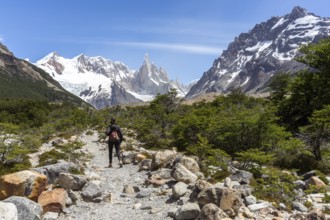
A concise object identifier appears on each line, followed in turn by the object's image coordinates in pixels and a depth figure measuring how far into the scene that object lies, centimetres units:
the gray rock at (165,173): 1400
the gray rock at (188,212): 895
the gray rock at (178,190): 1104
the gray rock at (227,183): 1121
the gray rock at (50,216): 941
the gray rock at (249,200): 988
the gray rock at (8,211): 732
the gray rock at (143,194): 1189
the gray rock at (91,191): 1150
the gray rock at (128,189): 1270
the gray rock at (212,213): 837
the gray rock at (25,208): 864
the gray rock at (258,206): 948
